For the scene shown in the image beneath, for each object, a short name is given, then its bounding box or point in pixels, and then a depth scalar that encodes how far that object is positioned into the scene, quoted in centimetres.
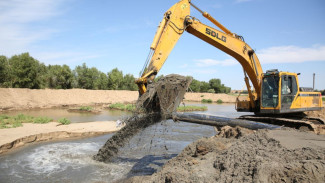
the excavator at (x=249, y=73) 770
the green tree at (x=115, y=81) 5712
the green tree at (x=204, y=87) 8156
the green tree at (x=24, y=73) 3534
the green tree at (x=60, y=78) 4750
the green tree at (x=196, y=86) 7734
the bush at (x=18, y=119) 1256
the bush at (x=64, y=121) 1403
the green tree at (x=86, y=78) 5522
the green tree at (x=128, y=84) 5994
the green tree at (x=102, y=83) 5622
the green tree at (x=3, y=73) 3595
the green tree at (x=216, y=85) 8319
